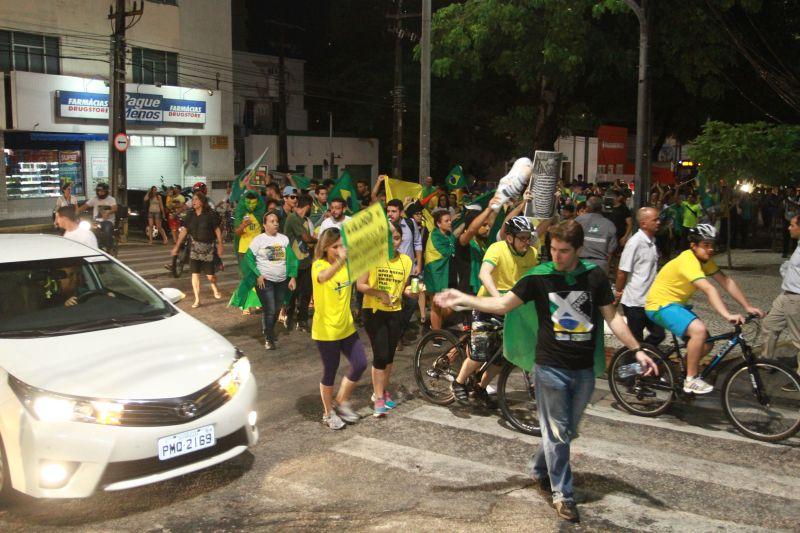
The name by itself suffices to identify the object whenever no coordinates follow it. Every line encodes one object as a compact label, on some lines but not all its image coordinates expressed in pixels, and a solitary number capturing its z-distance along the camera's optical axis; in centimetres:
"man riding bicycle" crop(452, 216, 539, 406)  720
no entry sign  2339
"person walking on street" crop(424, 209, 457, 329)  1049
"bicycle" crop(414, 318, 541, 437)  726
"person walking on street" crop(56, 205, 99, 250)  898
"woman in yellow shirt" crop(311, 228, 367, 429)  680
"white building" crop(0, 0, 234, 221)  2641
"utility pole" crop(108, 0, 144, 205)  2311
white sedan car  475
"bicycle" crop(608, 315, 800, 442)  655
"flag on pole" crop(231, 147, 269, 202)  1464
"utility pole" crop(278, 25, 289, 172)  3669
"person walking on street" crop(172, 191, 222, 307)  1255
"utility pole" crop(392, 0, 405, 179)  2502
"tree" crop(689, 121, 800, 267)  1390
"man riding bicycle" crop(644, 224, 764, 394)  700
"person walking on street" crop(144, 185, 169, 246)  2328
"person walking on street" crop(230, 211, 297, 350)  1000
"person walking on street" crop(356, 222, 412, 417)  723
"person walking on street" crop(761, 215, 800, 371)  798
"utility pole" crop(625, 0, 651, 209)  1264
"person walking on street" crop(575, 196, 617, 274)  1005
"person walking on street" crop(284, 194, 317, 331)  1121
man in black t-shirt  500
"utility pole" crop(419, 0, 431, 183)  1784
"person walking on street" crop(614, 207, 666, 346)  819
